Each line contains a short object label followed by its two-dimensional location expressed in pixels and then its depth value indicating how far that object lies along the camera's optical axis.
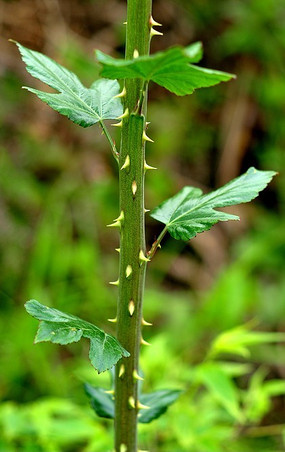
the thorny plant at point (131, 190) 0.46
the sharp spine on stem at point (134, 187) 0.50
